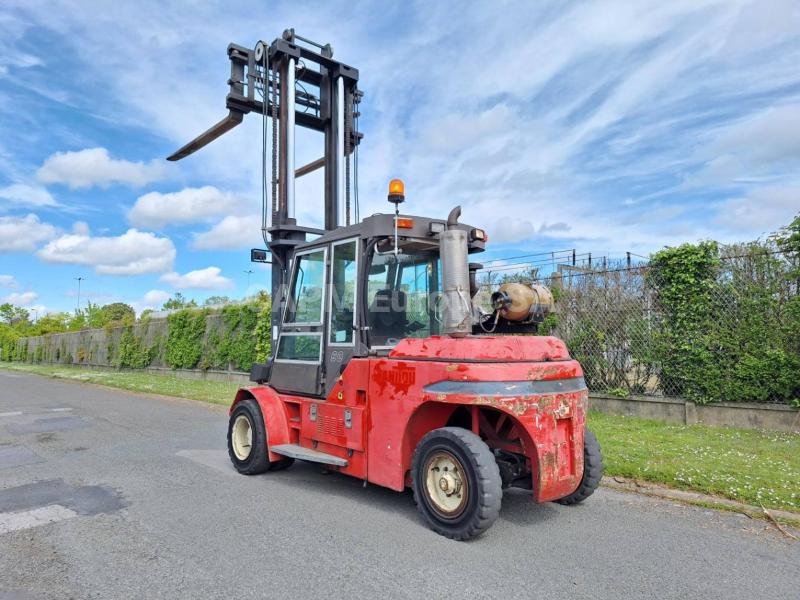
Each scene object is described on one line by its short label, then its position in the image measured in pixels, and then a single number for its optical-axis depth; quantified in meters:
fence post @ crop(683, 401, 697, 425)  8.02
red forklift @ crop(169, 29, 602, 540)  4.14
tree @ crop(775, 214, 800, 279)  7.34
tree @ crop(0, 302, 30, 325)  90.19
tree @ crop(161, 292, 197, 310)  49.75
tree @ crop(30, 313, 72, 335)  62.16
